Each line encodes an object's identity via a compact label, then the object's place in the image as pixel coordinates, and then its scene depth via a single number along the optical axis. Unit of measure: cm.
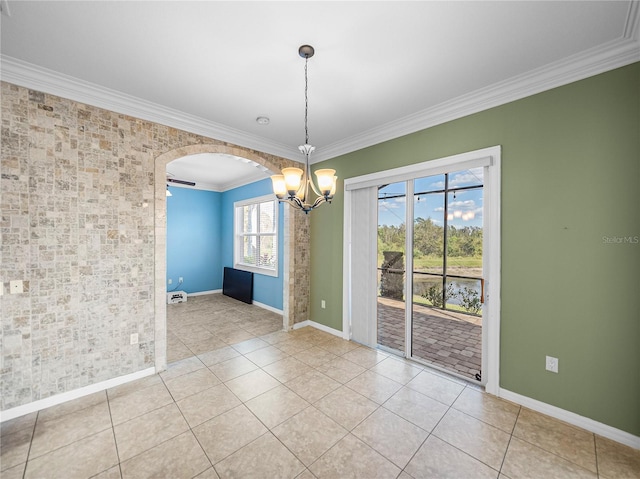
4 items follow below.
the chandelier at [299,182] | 199
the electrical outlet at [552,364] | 211
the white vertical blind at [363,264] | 343
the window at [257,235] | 546
